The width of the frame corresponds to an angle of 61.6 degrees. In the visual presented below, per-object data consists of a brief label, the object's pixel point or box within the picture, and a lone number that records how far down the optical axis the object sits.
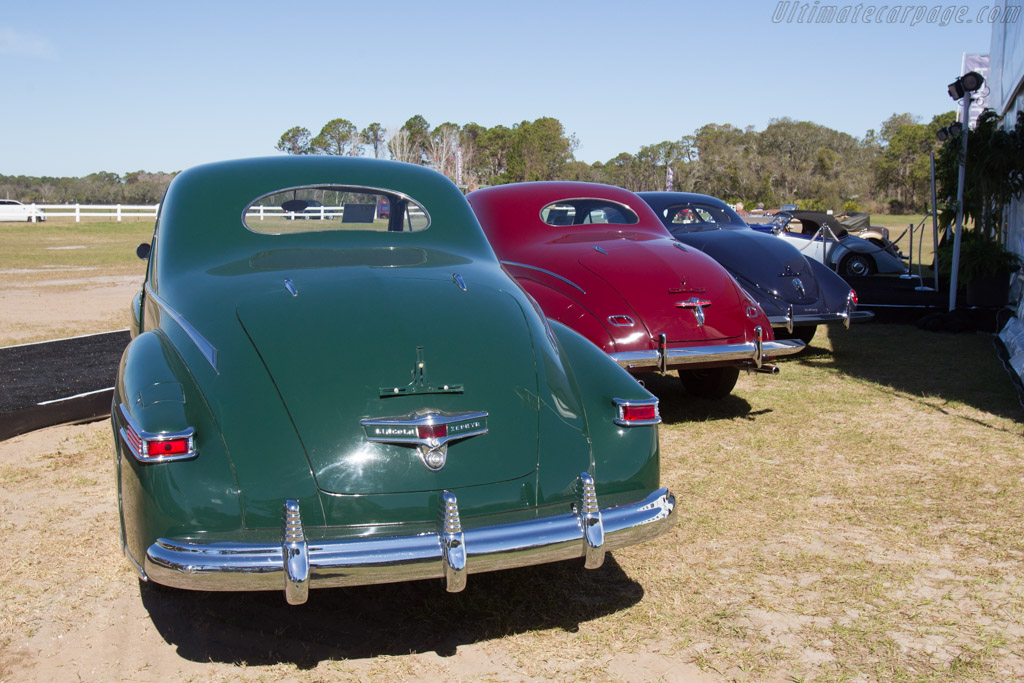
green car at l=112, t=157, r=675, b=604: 2.49
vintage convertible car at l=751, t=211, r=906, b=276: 15.07
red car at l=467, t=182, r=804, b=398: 5.42
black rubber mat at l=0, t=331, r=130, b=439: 5.59
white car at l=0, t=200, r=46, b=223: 38.22
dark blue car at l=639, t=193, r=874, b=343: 7.58
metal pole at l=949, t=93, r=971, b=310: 10.33
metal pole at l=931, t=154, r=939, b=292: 11.34
